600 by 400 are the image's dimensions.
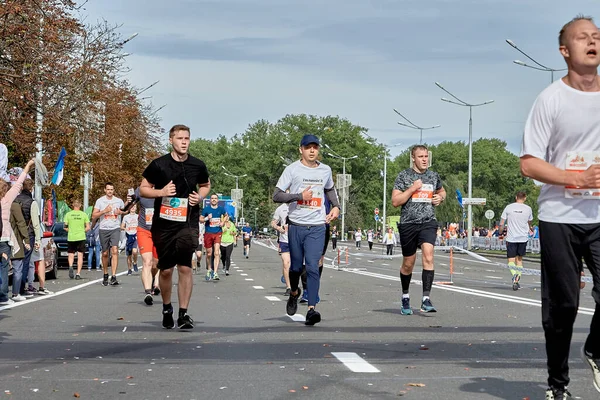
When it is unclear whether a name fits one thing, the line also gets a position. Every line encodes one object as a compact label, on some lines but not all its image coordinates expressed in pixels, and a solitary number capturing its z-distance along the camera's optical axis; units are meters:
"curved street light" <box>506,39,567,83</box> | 49.62
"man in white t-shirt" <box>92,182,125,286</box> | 20.39
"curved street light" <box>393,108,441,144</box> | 78.19
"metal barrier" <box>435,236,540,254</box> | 53.69
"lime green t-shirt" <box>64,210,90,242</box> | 23.80
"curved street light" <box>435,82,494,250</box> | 64.81
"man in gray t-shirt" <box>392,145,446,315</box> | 12.65
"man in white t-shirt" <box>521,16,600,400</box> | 5.51
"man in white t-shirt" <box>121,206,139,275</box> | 25.28
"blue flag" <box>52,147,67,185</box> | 32.89
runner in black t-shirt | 10.82
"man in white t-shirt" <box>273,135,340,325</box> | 11.27
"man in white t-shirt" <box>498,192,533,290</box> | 19.95
